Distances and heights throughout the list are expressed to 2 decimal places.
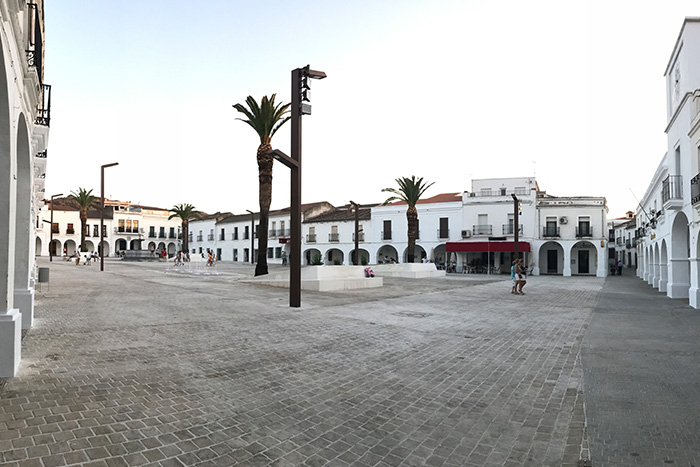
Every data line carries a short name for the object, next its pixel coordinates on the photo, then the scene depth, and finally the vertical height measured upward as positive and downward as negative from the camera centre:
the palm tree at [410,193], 36.34 +4.52
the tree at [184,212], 55.59 +4.44
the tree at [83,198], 49.10 +5.52
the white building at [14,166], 4.94 +1.10
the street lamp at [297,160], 11.89 +2.39
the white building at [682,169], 14.31 +2.86
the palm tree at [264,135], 22.11 +5.78
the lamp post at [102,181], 25.53 +3.94
